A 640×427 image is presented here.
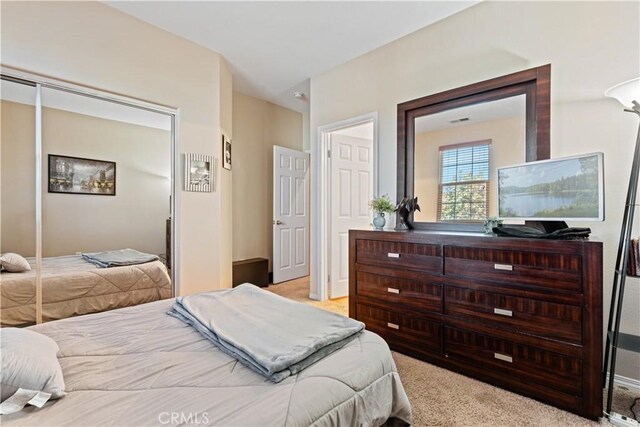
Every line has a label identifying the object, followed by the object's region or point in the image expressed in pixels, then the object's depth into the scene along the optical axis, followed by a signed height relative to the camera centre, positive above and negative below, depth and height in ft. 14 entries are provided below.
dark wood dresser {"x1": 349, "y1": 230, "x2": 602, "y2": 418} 5.30 -1.99
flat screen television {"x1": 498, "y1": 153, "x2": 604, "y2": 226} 5.93 +0.49
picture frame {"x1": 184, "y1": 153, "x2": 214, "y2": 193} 10.59 +1.38
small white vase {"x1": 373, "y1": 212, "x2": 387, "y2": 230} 9.51 -0.29
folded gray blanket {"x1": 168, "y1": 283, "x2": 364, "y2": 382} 3.51 -1.64
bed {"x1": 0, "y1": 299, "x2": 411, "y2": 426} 2.72 -1.82
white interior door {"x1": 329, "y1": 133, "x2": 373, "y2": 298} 12.66 +0.67
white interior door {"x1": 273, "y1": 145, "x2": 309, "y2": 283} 15.60 -0.14
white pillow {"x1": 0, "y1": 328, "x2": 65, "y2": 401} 2.82 -1.54
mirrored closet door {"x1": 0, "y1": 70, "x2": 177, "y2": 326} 7.52 +0.26
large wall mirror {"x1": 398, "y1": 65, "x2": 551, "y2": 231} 7.37 +1.91
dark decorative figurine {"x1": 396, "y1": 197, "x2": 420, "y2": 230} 9.12 +0.09
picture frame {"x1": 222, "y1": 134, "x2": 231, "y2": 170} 12.09 +2.42
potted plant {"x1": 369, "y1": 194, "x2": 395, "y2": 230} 9.46 +0.06
